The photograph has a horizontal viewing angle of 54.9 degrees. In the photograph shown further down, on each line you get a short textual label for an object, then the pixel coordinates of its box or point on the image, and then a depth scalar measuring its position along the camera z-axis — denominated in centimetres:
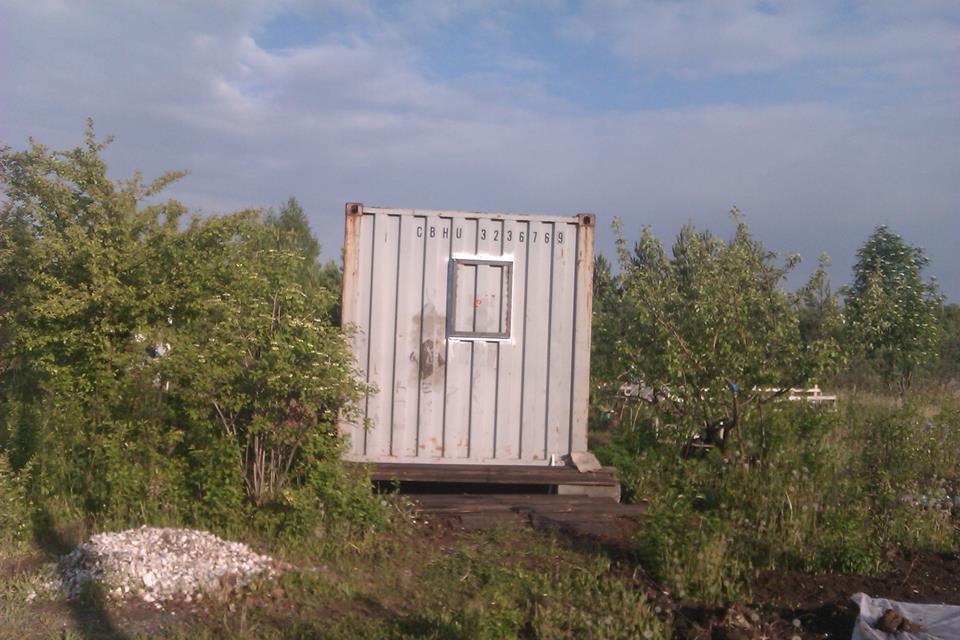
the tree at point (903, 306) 1697
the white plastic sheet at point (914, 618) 477
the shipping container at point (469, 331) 852
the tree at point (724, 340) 794
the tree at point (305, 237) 2370
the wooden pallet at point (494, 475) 814
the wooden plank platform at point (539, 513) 725
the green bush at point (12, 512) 661
